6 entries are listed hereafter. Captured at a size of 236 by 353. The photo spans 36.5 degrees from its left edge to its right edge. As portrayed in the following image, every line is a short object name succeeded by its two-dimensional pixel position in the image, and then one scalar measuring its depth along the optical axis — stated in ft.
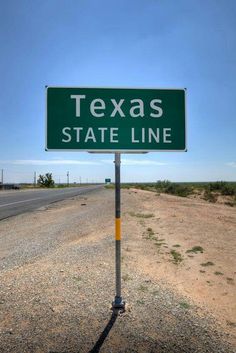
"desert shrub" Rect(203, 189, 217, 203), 123.91
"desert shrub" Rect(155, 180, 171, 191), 228.63
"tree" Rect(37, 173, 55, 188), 390.83
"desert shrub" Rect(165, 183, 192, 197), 165.10
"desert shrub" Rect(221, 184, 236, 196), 154.97
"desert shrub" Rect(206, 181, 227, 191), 175.99
